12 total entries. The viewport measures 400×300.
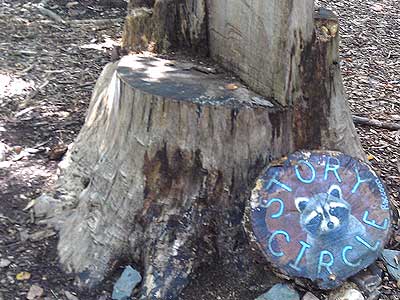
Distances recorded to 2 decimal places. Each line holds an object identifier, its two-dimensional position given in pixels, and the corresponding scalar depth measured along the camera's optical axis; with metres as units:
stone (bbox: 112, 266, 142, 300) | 2.97
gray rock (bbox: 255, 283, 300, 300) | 2.87
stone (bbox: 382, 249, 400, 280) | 3.07
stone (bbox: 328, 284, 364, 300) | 2.88
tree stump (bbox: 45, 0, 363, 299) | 2.94
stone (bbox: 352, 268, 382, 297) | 2.94
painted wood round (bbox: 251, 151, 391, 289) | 2.90
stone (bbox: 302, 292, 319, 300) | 2.87
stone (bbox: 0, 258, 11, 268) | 3.11
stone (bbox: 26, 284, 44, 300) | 2.96
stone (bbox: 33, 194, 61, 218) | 3.42
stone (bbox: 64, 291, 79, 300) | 2.97
